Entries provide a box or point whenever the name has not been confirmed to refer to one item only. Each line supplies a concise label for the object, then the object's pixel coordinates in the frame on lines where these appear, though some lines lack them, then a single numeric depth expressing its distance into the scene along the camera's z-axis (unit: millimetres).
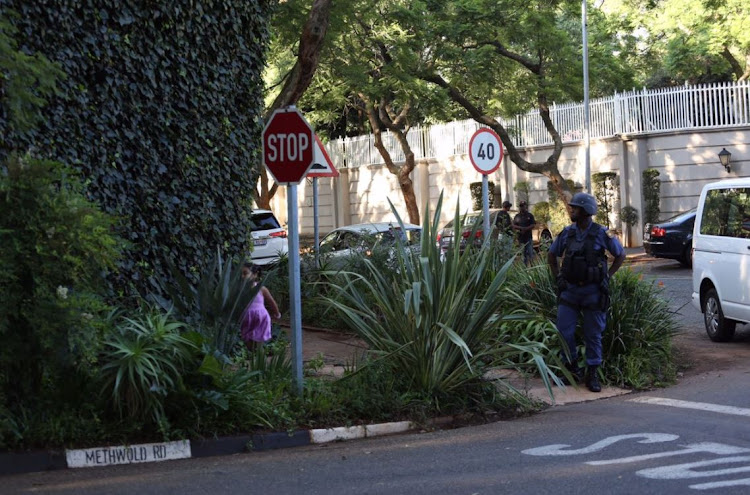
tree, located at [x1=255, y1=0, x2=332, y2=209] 15547
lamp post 29550
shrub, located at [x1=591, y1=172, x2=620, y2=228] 32562
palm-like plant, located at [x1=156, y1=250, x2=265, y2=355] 8734
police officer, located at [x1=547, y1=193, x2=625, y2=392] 9734
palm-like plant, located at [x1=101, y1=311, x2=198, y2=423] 7457
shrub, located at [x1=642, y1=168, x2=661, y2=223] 31250
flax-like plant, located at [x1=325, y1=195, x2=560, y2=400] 8828
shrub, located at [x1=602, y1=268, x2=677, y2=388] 10469
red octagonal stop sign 8531
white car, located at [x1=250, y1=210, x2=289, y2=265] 22766
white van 12328
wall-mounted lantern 29484
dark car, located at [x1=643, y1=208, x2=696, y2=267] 24188
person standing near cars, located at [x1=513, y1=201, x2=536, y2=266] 21250
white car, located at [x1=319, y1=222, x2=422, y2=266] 15409
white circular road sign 12211
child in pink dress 10289
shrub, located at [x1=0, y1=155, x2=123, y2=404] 7176
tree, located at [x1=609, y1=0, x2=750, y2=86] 31375
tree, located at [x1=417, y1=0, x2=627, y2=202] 27719
